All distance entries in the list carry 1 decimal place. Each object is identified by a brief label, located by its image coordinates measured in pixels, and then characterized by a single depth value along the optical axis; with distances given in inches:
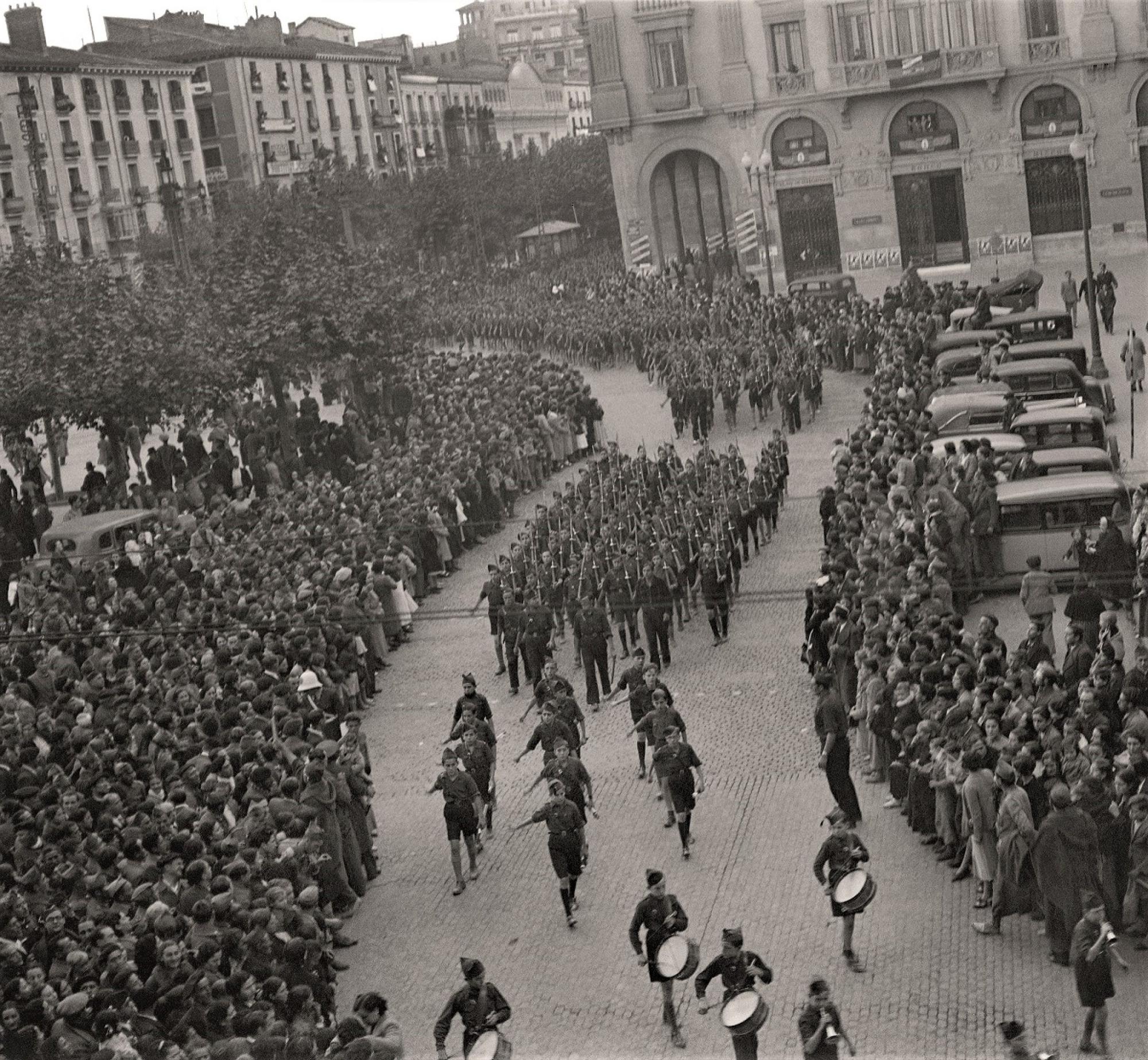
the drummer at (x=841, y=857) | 554.9
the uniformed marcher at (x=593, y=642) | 871.1
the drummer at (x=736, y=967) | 493.4
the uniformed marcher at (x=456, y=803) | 664.4
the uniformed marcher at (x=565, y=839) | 623.2
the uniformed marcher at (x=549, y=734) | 704.4
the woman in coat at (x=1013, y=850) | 551.2
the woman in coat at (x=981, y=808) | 576.7
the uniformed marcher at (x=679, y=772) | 667.4
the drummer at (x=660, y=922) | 535.5
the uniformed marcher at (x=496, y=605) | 940.6
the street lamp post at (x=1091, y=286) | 1365.2
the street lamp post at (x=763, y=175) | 2064.5
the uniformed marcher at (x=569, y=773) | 649.6
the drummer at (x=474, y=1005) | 490.3
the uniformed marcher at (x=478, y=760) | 695.1
